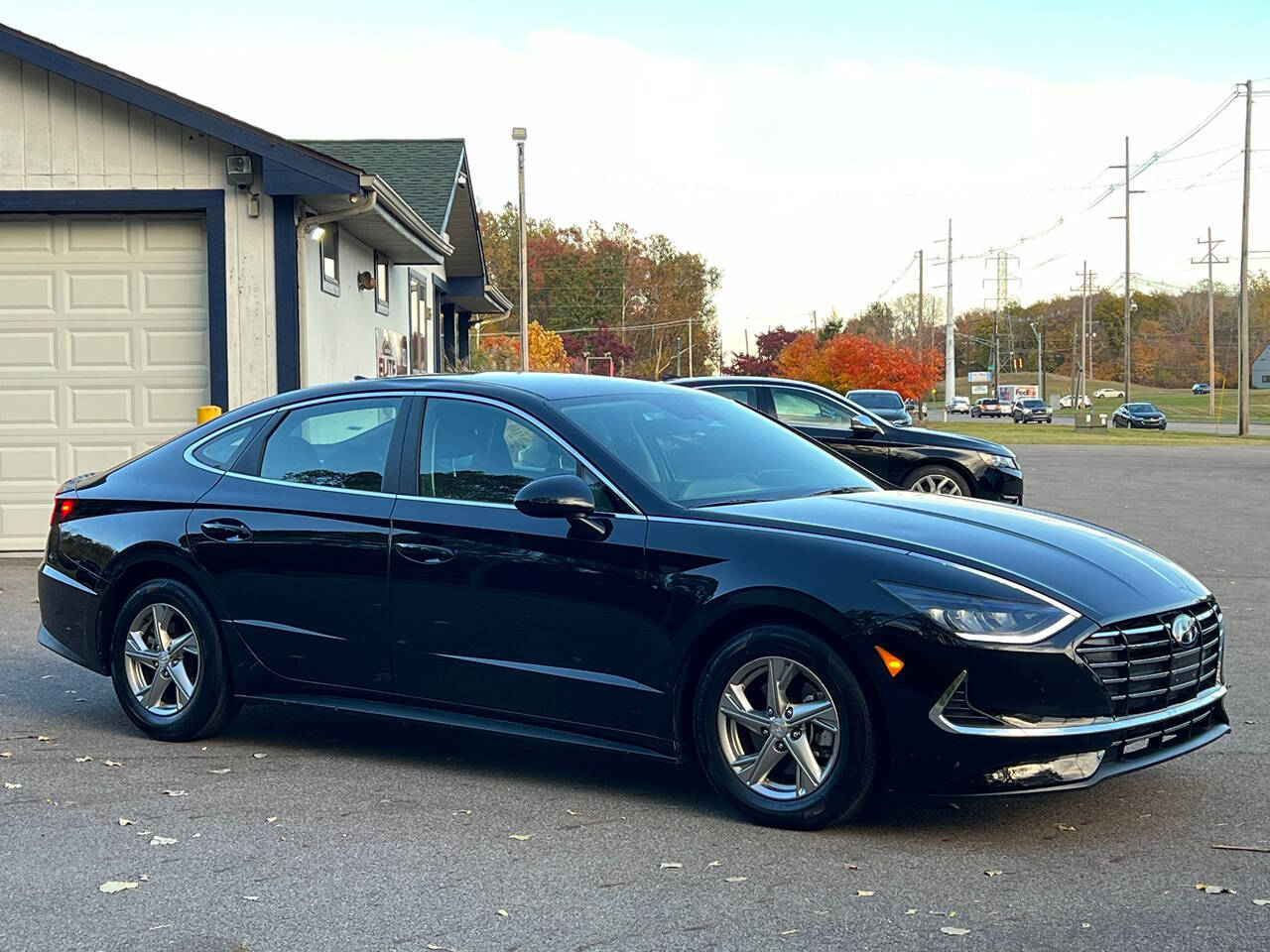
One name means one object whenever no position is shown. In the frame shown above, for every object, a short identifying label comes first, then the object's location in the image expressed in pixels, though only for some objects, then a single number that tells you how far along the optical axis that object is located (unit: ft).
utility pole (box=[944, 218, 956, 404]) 310.86
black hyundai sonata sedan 16.38
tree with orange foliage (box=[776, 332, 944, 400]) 225.76
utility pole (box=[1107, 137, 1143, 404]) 234.79
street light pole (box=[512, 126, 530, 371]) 122.93
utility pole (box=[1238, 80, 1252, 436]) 168.90
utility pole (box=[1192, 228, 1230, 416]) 326.85
